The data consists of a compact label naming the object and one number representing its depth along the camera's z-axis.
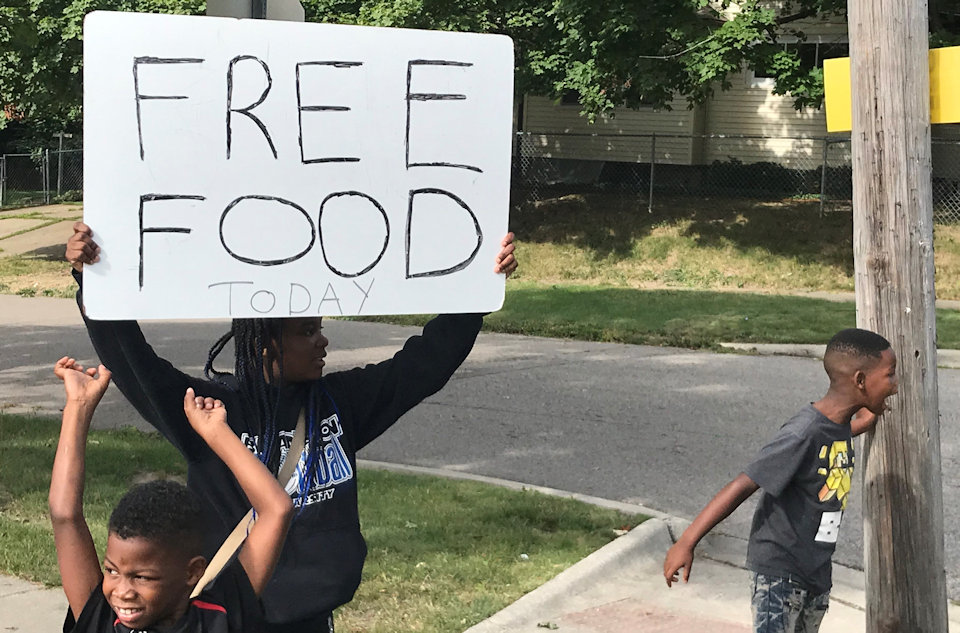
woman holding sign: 2.73
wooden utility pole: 4.52
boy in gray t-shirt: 3.87
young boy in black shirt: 2.25
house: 24.86
